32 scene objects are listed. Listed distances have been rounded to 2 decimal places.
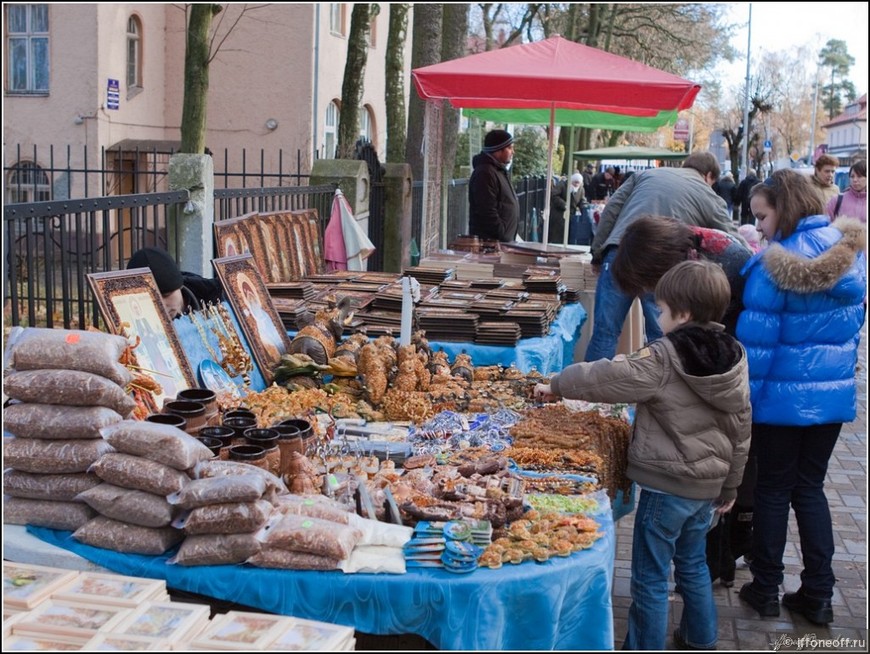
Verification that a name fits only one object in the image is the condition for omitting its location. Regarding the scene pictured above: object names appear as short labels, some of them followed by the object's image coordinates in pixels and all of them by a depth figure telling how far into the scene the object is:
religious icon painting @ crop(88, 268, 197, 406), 4.14
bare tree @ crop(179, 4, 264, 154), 9.34
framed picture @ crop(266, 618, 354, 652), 2.38
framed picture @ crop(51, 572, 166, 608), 2.53
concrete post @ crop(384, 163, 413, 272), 10.84
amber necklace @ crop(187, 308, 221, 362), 4.85
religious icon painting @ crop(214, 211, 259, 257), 6.09
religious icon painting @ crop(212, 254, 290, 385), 5.20
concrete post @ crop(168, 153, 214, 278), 5.97
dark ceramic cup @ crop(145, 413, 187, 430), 3.47
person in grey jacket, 6.29
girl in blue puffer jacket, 4.34
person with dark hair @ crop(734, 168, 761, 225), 18.62
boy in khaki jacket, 3.58
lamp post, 23.83
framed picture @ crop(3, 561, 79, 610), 2.47
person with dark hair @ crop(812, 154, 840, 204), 9.48
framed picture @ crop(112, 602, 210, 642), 2.38
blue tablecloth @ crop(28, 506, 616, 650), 2.79
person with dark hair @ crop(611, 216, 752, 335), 4.29
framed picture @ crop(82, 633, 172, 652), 2.30
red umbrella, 8.10
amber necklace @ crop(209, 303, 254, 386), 4.92
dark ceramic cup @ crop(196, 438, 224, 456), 3.38
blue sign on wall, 18.39
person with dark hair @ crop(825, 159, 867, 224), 9.58
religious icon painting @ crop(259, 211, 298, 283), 6.86
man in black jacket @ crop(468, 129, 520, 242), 9.70
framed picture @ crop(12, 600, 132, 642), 2.37
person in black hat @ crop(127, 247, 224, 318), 4.61
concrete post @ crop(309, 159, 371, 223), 9.26
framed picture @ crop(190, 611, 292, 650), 2.35
